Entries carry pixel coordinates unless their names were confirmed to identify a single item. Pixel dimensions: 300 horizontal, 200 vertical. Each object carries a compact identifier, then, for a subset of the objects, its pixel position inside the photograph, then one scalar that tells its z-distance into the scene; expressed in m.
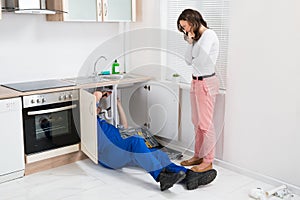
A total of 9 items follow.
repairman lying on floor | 2.84
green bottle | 3.88
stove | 3.10
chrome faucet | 3.78
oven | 3.04
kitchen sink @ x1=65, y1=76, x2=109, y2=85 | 3.44
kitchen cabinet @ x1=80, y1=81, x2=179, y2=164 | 3.25
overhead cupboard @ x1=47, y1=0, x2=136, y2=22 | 3.29
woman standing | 3.03
